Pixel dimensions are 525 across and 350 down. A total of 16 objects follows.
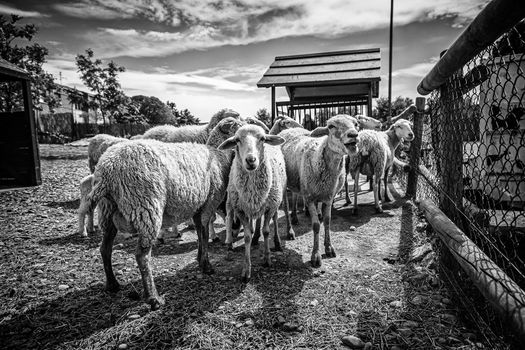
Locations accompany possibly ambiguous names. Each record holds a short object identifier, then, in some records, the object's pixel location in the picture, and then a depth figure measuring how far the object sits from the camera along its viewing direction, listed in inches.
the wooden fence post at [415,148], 270.5
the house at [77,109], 1399.6
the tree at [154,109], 2211.7
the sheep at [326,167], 153.9
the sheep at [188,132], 251.3
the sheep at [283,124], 303.7
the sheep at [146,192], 114.7
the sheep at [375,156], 252.4
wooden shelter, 391.2
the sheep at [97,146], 275.0
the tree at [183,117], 1925.4
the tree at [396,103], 1929.5
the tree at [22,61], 649.0
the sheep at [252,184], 145.3
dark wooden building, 354.9
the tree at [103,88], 1195.9
